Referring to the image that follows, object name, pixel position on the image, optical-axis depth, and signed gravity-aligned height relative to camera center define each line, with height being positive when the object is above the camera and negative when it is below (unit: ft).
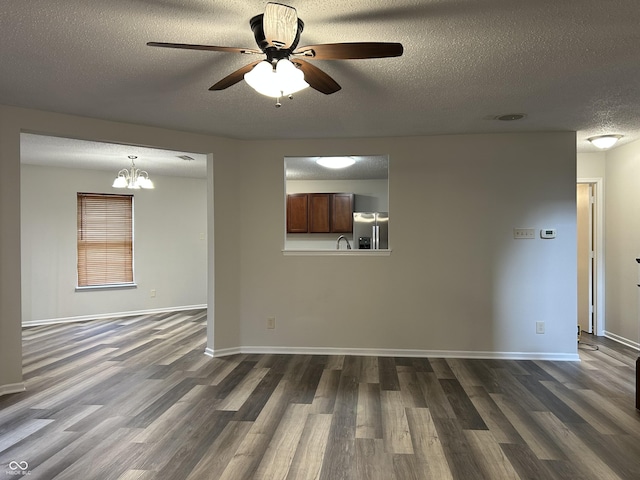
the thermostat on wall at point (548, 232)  14.23 +0.22
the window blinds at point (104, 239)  22.00 +0.04
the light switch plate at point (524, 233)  14.32 +0.19
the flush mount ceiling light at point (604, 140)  14.43 +3.41
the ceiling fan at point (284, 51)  5.89 +2.89
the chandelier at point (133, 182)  18.80 +2.61
